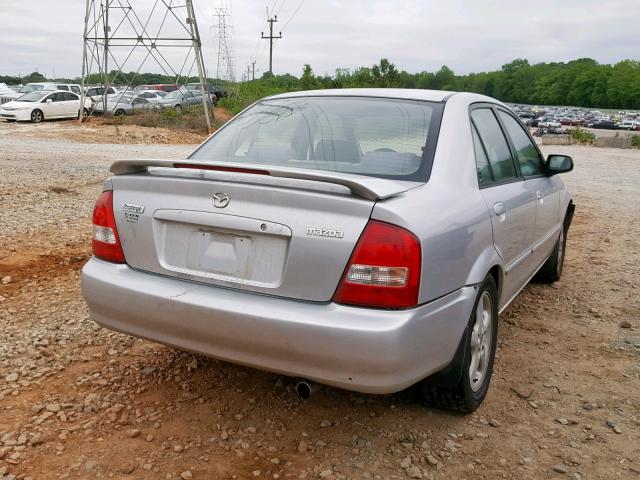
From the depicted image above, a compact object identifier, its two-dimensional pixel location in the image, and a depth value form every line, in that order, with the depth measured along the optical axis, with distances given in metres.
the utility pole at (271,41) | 62.88
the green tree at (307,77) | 39.84
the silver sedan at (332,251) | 2.40
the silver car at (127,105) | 32.12
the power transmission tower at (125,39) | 25.14
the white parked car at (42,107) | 28.25
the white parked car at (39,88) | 34.31
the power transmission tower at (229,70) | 51.67
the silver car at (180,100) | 36.48
